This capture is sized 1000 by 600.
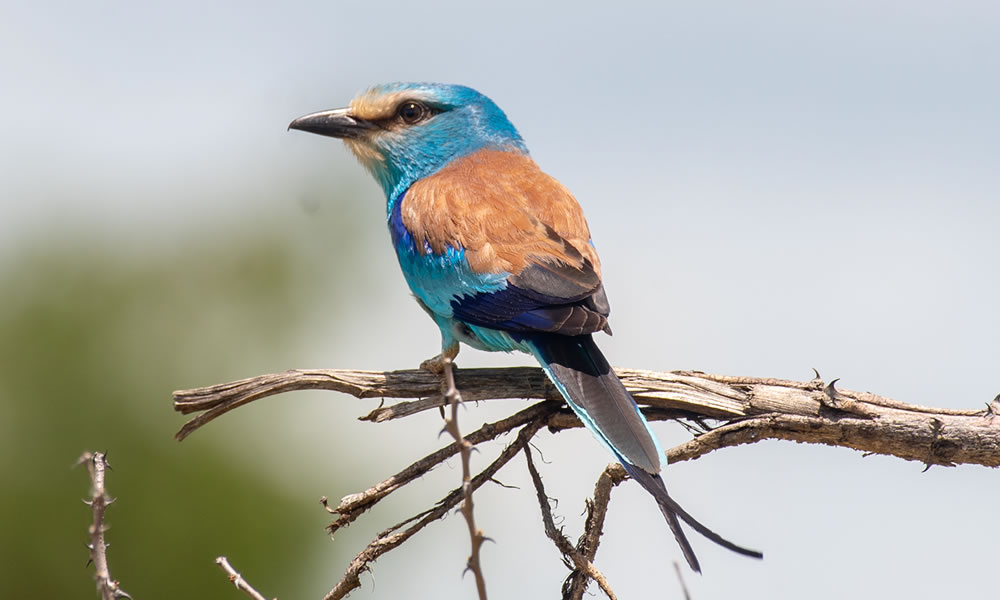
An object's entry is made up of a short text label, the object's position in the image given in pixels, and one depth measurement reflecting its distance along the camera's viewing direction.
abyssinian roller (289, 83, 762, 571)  7.57
